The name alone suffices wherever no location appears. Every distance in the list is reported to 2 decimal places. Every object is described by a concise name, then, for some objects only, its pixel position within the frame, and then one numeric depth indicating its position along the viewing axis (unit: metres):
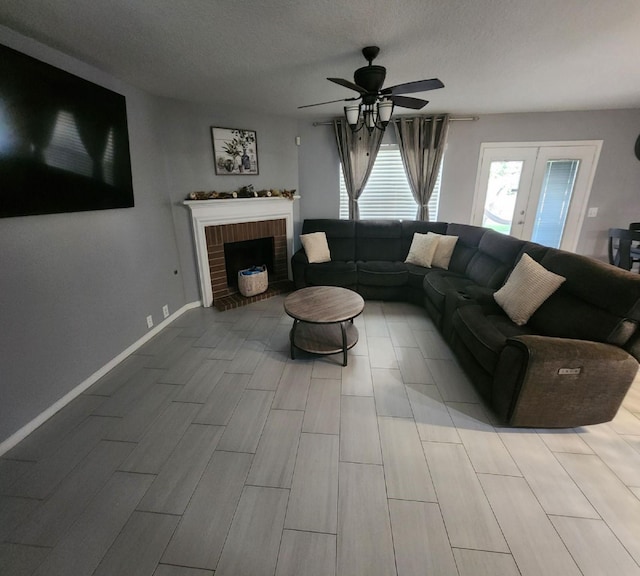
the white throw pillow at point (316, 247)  4.17
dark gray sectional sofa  1.74
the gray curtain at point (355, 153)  4.32
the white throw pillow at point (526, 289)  2.29
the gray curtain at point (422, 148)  4.15
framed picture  3.64
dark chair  3.08
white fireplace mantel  3.61
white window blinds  4.52
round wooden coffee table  2.57
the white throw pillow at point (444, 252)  3.95
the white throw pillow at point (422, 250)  3.99
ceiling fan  2.01
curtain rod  4.13
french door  4.12
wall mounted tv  1.72
